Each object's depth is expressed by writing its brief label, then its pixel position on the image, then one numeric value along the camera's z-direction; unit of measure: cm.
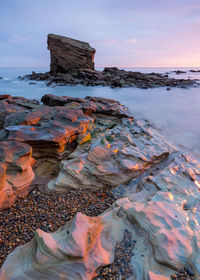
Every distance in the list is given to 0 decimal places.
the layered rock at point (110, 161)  319
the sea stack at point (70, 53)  2334
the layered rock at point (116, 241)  165
